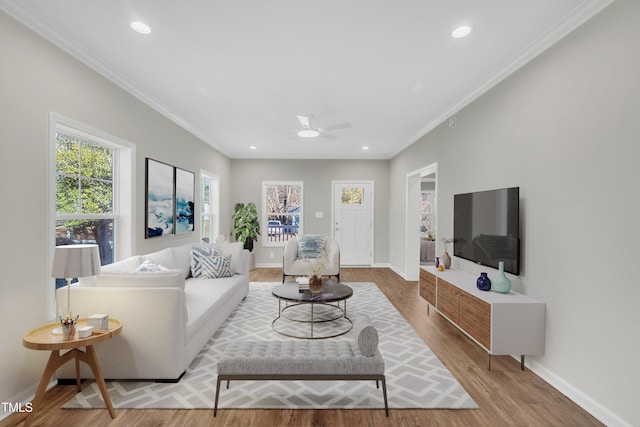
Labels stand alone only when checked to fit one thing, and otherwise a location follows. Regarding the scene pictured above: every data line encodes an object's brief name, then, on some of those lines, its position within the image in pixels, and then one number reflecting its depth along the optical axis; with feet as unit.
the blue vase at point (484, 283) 9.95
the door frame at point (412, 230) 21.35
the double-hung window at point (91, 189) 9.27
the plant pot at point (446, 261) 13.79
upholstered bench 6.97
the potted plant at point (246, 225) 24.23
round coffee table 11.55
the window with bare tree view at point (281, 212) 26.32
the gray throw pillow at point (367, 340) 7.12
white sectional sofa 8.13
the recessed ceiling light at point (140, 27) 8.08
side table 6.61
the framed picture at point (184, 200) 16.17
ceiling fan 14.47
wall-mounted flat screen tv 9.81
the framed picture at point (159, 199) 13.38
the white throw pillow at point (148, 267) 10.63
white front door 26.45
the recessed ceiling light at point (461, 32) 8.21
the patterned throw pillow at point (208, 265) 14.23
